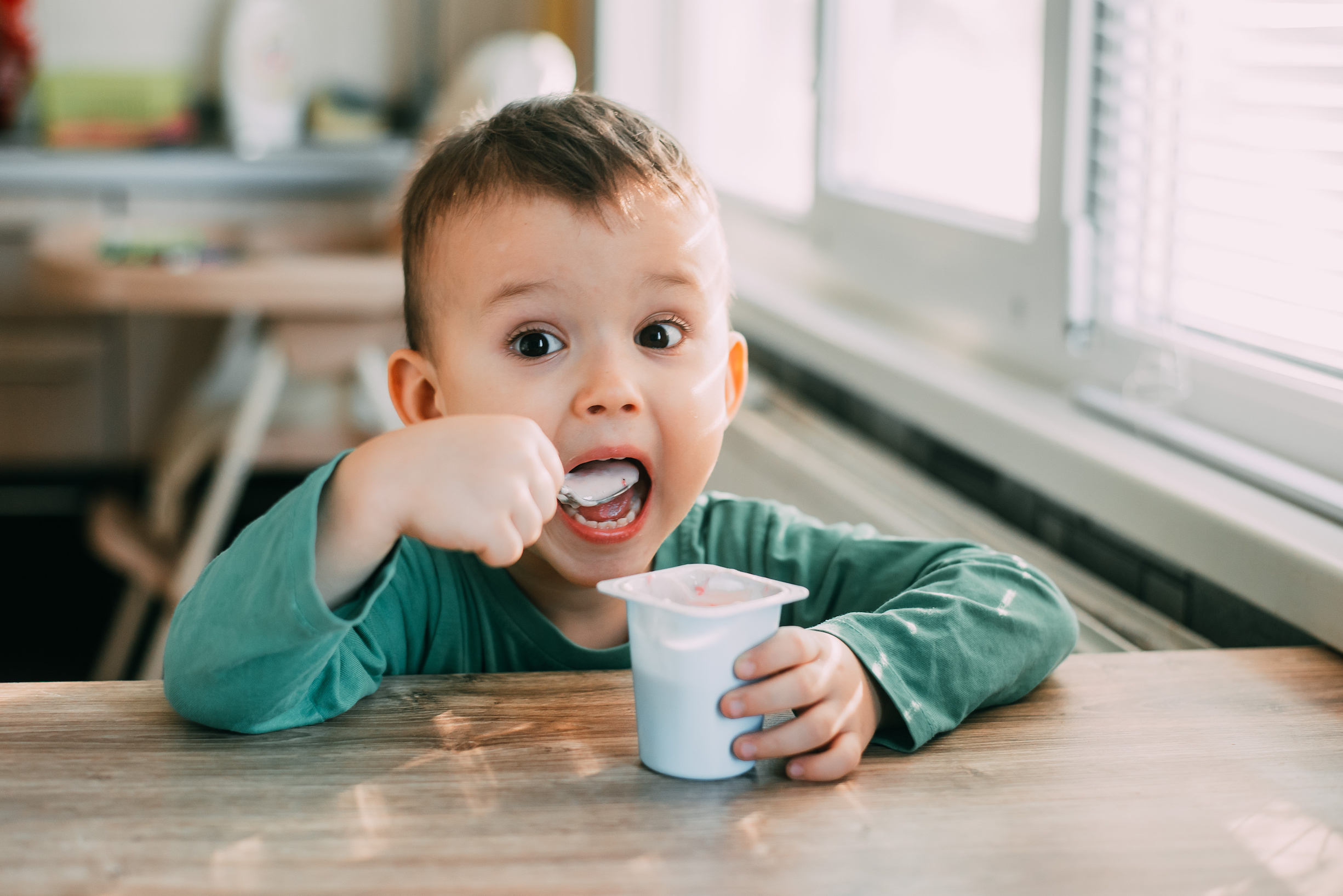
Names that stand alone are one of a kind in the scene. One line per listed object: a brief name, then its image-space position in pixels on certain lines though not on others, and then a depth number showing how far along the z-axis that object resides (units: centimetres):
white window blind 102
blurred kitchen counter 334
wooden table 51
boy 62
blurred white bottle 365
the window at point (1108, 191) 104
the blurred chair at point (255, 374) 209
